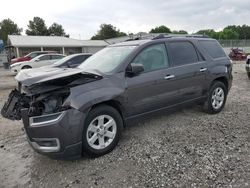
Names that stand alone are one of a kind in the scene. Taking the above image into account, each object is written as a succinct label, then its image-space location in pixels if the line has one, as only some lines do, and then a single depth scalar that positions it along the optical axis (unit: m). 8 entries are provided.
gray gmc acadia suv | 2.55
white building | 23.74
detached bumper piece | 2.80
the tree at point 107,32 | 47.13
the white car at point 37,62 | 12.40
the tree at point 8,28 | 46.23
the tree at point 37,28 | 47.32
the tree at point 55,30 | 49.18
